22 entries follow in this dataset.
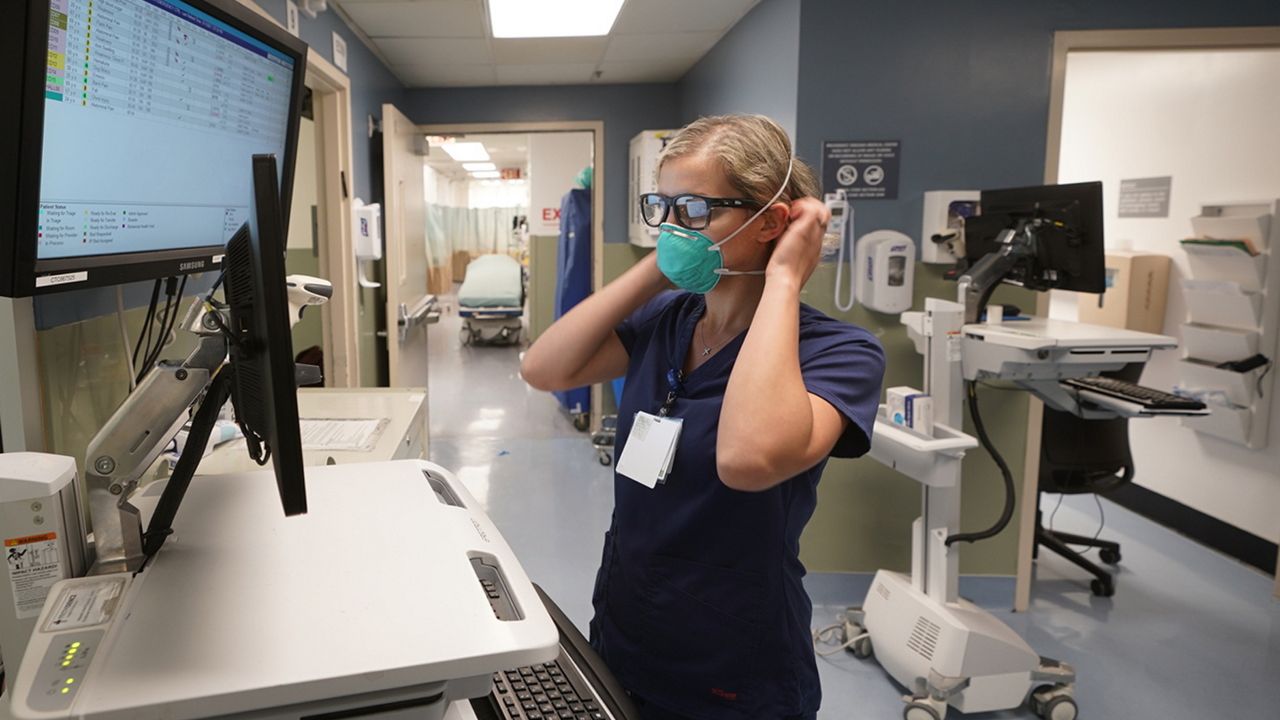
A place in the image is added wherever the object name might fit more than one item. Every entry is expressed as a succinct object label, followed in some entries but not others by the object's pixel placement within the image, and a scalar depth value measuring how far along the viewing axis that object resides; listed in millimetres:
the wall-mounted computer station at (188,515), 584
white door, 3949
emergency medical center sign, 3016
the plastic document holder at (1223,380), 3596
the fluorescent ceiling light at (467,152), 10023
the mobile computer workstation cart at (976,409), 2375
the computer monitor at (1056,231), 2428
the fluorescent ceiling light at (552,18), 3469
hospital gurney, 9234
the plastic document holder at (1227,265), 3537
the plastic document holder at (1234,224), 3521
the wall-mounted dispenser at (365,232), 3555
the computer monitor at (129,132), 981
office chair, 3367
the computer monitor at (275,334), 574
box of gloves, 2445
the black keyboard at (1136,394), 2406
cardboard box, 4148
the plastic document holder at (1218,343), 3586
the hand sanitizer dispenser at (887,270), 2980
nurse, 1121
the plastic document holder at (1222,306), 3572
